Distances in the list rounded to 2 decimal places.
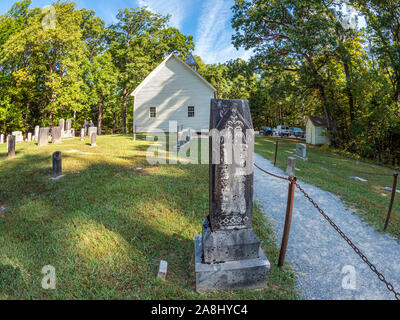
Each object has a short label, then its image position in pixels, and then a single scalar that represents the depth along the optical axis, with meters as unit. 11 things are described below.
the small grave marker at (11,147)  10.55
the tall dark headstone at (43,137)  14.14
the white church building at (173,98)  21.66
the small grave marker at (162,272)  3.24
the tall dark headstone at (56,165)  7.51
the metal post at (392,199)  4.92
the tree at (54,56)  20.52
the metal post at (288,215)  3.27
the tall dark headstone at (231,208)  3.12
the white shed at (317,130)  25.86
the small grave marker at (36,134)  18.70
